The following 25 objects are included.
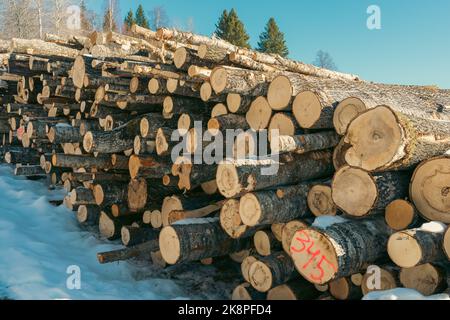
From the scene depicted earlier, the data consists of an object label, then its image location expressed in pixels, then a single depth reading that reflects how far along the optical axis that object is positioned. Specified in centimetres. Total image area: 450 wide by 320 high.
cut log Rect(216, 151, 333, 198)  363
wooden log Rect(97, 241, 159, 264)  464
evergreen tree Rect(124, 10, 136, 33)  4240
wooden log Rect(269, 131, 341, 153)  374
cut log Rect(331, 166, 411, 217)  330
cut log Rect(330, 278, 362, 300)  364
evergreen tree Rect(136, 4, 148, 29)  4220
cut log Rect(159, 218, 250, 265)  412
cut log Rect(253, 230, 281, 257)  414
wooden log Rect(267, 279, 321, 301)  386
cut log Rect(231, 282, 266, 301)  409
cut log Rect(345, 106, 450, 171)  316
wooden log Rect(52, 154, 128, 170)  562
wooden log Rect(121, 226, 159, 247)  532
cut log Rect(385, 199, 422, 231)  332
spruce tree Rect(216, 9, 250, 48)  3069
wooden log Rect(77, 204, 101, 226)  591
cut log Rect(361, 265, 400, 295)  330
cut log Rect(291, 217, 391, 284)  317
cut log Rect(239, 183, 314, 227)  364
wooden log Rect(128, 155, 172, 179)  494
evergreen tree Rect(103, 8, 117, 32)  3886
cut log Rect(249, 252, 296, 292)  387
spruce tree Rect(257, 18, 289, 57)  3381
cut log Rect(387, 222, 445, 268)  291
